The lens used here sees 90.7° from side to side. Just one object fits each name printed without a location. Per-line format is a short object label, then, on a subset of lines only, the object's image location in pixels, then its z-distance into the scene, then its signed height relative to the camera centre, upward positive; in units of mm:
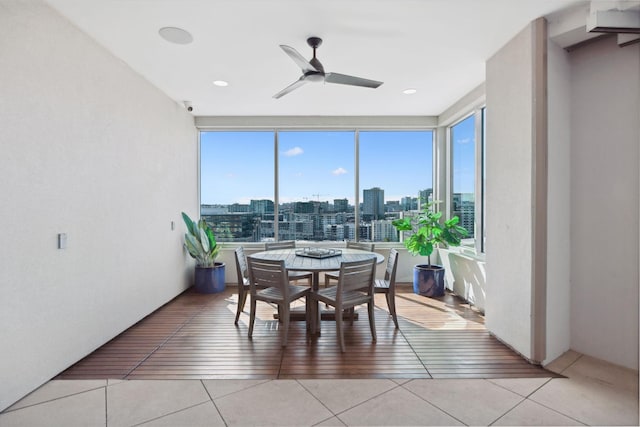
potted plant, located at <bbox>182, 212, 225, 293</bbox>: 4660 -671
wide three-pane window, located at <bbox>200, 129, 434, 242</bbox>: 5414 +543
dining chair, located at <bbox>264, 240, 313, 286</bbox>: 3768 -497
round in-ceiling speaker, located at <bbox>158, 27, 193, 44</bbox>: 2611 +1512
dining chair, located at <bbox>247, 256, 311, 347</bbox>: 2906 -760
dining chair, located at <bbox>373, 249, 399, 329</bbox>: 3326 -809
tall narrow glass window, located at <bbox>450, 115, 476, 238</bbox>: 4316 +589
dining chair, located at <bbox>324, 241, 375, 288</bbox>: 3899 -486
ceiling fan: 2562 +1166
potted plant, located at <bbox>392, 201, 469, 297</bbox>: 4352 -410
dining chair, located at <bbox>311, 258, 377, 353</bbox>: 2812 -783
